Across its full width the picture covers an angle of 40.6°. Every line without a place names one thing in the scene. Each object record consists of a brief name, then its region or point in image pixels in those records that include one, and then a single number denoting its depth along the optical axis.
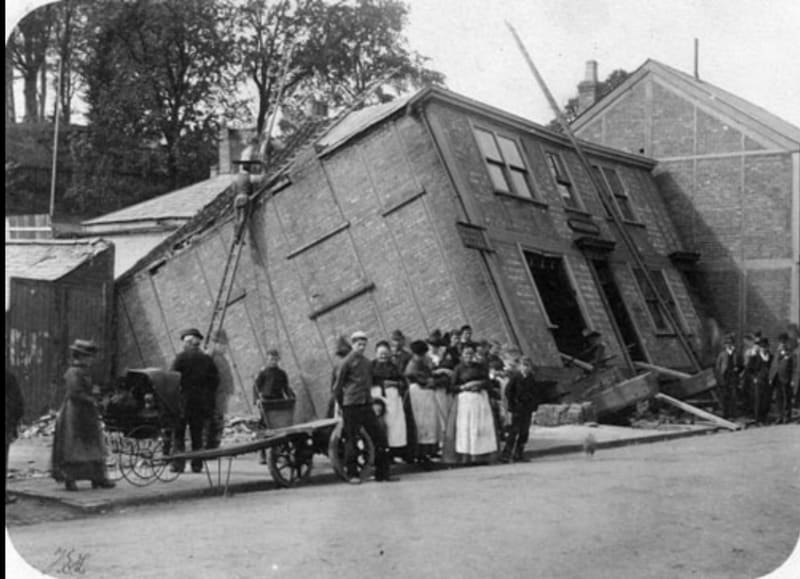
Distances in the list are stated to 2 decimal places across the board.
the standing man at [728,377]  20.00
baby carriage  11.57
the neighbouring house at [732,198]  21.12
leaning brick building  18.84
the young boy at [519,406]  14.81
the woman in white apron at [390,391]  13.76
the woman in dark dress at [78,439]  11.06
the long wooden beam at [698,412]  18.98
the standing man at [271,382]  14.82
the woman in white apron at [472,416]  14.50
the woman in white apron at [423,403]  14.50
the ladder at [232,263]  19.23
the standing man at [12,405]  10.05
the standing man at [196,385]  13.32
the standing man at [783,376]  19.80
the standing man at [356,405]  12.61
